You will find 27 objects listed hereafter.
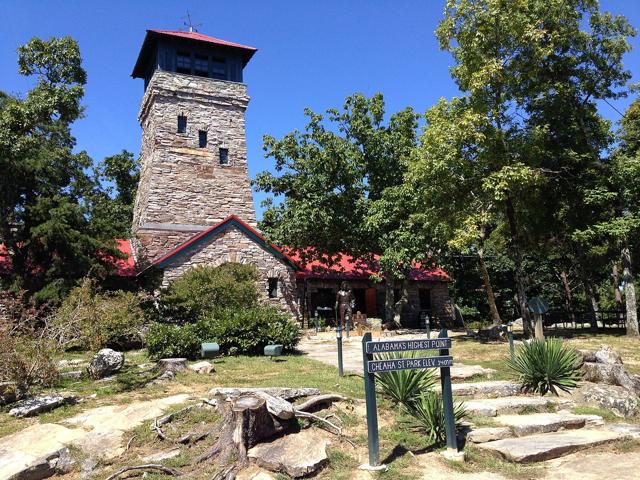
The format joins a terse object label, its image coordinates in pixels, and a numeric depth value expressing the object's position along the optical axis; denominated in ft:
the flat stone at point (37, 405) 25.63
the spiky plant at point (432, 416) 22.81
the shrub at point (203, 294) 55.52
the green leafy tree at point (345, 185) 72.90
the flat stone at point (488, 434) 22.65
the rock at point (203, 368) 34.45
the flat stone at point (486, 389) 29.19
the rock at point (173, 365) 34.48
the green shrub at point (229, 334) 40.55
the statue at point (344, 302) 69.56
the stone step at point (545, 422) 23.81
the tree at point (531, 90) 54.03
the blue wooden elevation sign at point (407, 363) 20.16
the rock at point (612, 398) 27.58
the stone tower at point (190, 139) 78.79
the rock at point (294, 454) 19.24
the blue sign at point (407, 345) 20.20
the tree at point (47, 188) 55.11
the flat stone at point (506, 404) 25.93
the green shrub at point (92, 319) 32.32
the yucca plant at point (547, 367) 29.60
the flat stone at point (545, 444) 20.77
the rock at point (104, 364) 34.32
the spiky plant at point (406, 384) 25.82
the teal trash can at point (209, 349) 40.37
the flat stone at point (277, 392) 25.41
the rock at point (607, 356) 31.78
